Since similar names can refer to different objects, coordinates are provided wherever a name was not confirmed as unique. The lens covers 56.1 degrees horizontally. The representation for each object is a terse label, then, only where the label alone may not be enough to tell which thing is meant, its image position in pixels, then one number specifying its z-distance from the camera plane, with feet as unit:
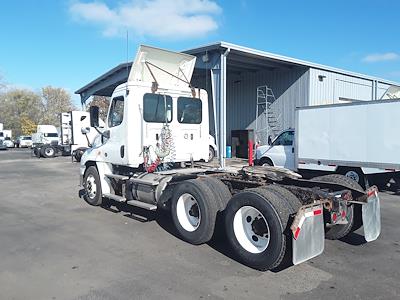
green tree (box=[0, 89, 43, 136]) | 224.33
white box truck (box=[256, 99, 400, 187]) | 33.04
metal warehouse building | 58.13
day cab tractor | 15.40
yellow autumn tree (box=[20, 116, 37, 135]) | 216.74
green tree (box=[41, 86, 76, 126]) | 236.84
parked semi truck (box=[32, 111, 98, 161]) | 83.56
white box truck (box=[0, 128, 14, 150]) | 154.51
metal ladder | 74.43
